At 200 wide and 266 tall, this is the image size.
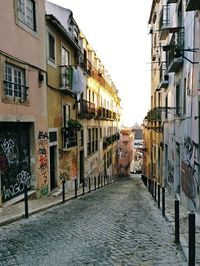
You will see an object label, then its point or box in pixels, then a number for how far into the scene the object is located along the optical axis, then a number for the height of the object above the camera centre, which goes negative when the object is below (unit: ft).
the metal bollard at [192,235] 15.66 -5.65
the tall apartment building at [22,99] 32.76 +2.61
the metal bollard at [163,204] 29.39 -7.84
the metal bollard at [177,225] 20.35 -6.81
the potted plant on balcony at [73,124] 55.36 -0.56
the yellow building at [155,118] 70.13 +0.47
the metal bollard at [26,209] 27.89 -7.70
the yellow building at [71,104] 48.85 +3.24
